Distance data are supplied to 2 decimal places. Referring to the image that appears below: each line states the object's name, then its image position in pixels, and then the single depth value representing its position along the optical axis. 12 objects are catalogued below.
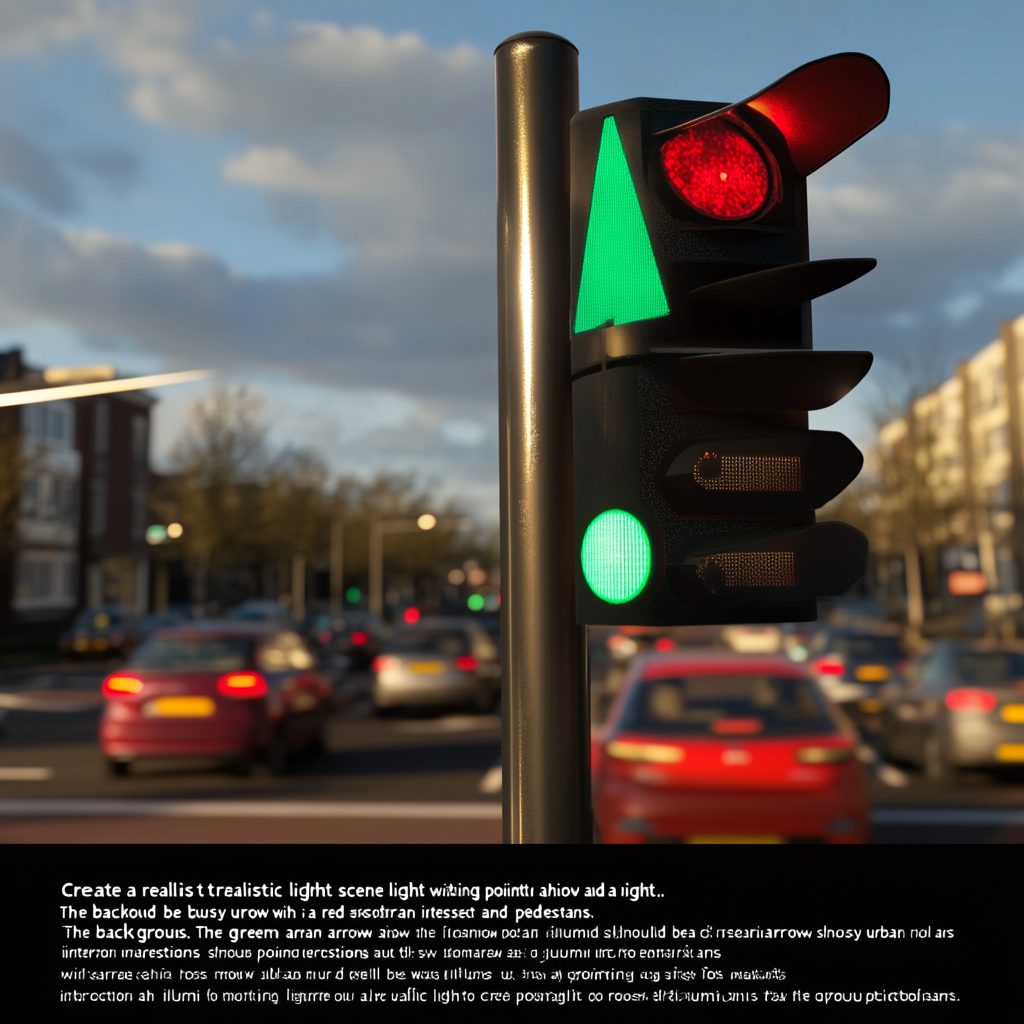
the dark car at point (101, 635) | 37.88
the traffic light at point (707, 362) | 2.21
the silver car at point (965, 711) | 11.92
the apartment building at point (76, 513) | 57.19
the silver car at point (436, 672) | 20.38
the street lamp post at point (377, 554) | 69.81
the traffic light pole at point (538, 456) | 2.27
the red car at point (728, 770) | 7.10
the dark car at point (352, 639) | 36.19
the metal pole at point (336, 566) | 65.62
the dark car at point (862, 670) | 19.14
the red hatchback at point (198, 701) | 12.81
